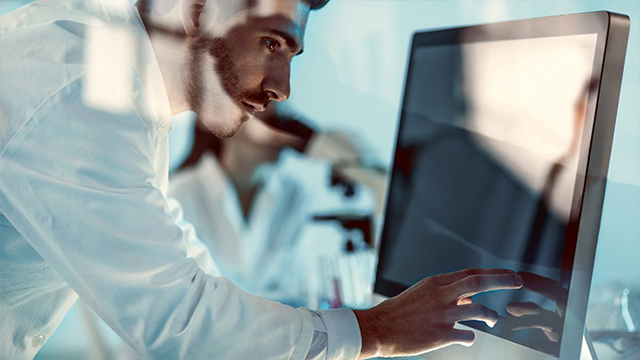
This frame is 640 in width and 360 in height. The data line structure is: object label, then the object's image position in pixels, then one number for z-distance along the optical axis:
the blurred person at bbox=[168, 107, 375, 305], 1.25
